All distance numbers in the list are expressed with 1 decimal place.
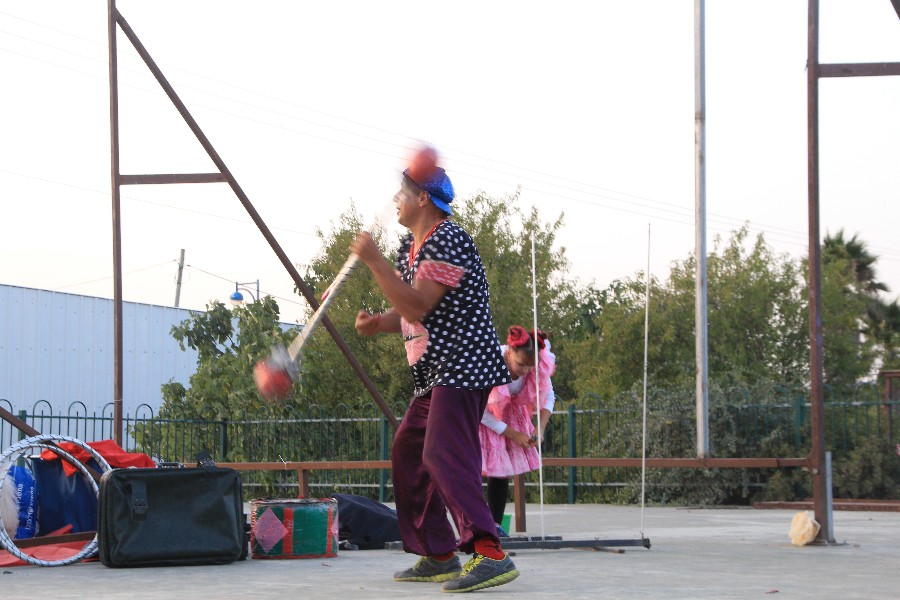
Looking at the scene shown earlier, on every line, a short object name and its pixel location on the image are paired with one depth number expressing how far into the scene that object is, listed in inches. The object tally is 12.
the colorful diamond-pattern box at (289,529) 273.1
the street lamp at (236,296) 1267.7
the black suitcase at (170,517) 246.1
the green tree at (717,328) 962.7
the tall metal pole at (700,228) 404.5
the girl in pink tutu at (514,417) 305.4
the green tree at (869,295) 1309.8
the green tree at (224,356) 785.6
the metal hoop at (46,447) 246.6
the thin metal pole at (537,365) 281.6
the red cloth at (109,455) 268.7
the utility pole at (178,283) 2159.2
